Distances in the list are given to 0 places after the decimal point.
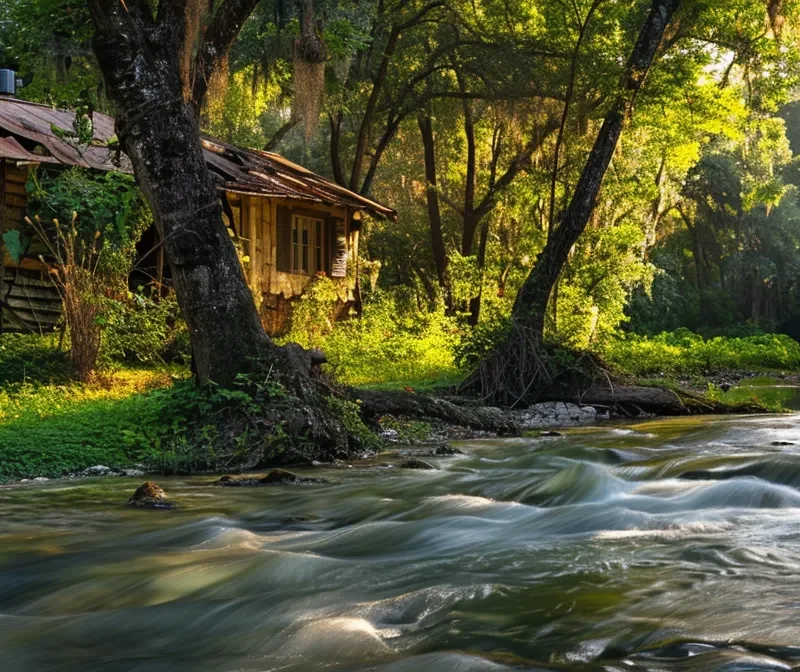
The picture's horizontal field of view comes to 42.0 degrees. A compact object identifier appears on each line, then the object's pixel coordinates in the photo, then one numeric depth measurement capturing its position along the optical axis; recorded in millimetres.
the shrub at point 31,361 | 13992
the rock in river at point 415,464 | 9039
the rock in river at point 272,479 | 8203
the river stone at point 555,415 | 13526
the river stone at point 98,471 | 8961
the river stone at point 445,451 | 10094
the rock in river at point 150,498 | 7160
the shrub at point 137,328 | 14977
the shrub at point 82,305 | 13664
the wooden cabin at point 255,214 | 18609
